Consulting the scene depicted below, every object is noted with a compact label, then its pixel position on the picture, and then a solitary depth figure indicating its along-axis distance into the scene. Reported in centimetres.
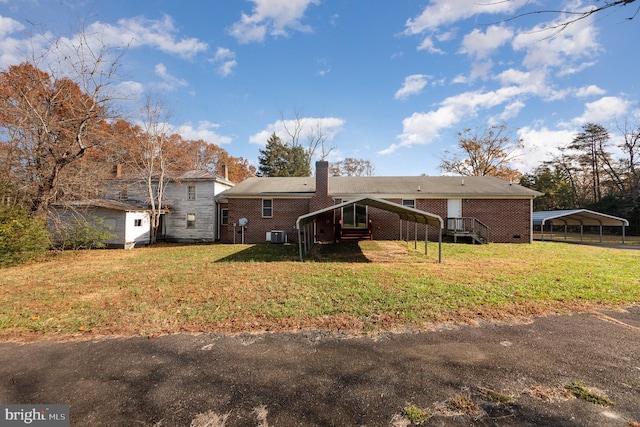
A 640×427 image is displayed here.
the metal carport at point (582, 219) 1717
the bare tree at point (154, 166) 1797
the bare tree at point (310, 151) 3205
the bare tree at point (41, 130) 1066
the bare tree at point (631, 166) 2665
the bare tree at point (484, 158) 3103
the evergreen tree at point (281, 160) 3706
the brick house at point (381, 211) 1645
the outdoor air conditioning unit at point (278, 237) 1697
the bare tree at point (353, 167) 3972
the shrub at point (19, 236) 962
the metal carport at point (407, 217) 970
